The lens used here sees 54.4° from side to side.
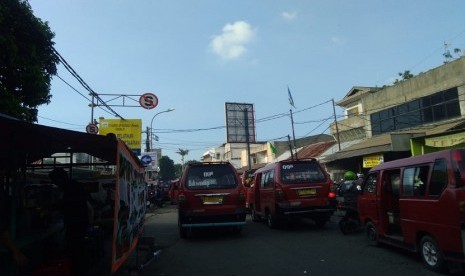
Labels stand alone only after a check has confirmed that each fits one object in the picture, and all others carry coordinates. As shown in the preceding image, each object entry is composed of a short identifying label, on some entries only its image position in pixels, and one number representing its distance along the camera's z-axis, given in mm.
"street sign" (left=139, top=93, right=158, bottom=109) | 25047
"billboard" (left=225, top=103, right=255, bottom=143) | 38438
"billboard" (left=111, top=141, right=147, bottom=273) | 6164
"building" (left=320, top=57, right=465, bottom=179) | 23609
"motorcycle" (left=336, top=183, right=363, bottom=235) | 11945
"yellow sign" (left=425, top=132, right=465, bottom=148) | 13383
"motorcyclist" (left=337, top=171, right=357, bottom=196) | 12438
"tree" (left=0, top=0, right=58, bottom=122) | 11508
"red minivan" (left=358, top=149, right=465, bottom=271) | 6582
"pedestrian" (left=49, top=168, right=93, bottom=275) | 6451
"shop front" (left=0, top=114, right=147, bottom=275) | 6254
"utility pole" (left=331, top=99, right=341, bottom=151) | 33847
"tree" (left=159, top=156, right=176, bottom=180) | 98319
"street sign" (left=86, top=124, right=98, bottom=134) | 23734
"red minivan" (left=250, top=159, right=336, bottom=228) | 12789
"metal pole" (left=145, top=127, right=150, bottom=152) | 38562
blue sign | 27778
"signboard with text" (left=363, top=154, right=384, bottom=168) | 25578
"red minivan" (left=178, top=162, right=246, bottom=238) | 11953
